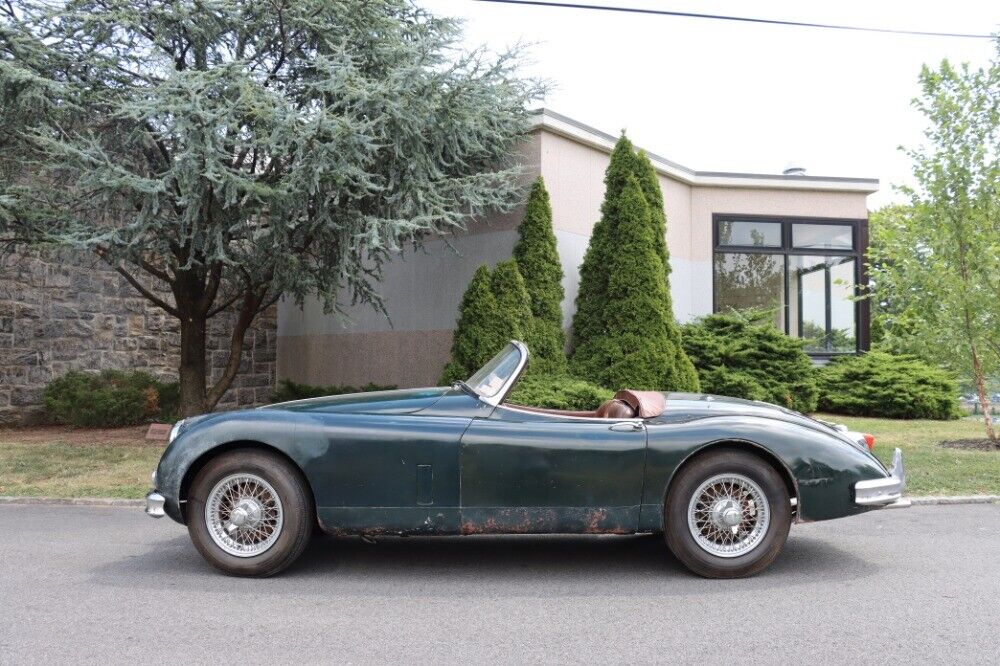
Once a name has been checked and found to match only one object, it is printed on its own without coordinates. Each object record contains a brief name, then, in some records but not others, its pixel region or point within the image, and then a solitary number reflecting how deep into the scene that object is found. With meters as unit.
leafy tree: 10.18
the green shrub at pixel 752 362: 12.78
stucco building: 13.25
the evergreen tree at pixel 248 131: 9.32
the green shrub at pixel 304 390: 13.97
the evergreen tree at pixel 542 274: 11.50
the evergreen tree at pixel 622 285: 11.23
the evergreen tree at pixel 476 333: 10.73
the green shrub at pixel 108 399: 13.18
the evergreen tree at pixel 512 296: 10.98
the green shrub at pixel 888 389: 14.66
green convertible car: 4.64
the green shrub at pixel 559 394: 10.02
